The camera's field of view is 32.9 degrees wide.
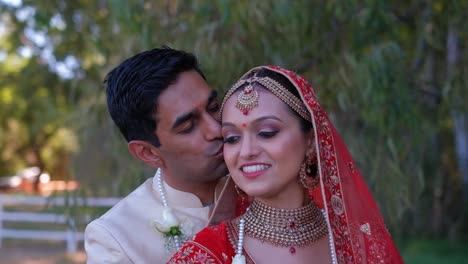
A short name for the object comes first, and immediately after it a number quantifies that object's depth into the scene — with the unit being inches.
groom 102.6
